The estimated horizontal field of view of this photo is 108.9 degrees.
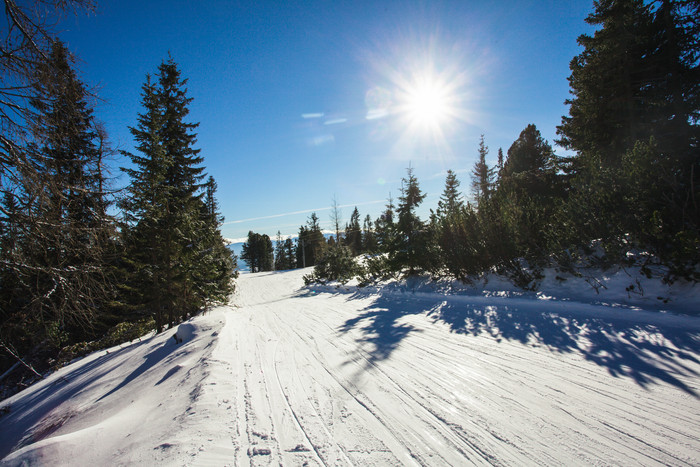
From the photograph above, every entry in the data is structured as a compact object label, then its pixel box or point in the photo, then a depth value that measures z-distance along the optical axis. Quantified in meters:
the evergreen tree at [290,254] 52.81
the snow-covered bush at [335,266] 15.91
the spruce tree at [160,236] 7.99
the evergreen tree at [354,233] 47.87
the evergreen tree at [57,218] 3.49
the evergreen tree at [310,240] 46.19
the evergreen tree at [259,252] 56.09
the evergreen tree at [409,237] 10.62
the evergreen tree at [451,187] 35.84
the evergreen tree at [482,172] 31.80
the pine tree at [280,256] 55.13
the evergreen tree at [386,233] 11.53
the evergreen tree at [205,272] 9.15
